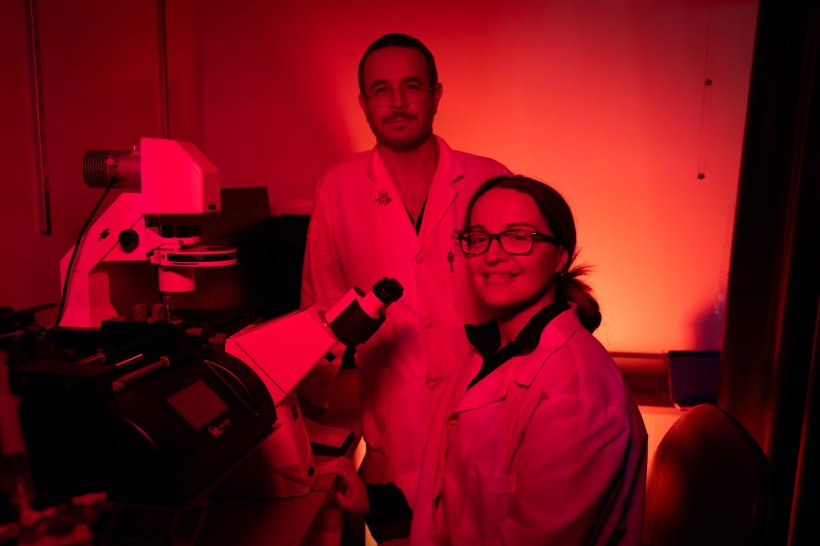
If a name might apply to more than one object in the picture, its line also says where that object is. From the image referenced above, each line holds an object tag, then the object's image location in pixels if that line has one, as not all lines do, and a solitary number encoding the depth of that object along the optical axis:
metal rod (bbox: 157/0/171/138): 2.23
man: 1.77
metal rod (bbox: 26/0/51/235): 1.49
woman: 0.92
